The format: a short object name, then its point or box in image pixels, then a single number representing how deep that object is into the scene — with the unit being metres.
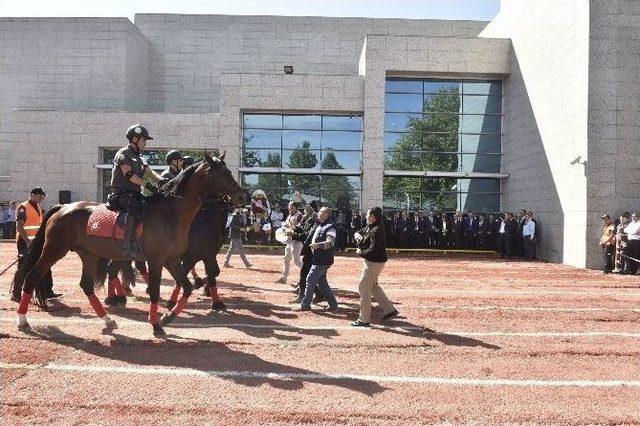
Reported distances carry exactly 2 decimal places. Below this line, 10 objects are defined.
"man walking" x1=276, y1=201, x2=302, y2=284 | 11.85
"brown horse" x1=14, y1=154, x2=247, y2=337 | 7.44
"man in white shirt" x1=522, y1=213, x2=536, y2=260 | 22.00
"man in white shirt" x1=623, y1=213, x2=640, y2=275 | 16.59
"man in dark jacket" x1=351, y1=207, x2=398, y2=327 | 8.51
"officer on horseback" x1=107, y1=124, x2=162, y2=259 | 7.42
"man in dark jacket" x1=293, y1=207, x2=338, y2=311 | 9.57
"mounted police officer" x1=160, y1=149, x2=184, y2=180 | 9.95
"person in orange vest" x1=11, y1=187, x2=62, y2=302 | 9.57
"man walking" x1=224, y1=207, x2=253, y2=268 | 14.78
